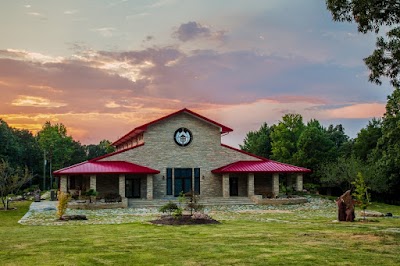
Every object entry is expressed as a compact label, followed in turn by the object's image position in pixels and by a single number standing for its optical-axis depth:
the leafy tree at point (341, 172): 44.97
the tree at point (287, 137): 63.03
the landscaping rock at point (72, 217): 26.94
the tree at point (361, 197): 26.41
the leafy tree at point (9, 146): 70.12
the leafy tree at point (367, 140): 54.69
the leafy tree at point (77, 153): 92.63
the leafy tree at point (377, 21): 18.33
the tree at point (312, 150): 58.53
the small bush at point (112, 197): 39.53
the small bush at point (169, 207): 25.66
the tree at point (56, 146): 82.06
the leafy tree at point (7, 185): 36.22
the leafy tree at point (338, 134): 76.36
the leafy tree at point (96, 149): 103.62
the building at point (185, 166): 43.19
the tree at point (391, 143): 44.55
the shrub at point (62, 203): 26.95
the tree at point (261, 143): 75.78
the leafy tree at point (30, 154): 77.38
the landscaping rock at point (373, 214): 27.96
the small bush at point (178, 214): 24.28
